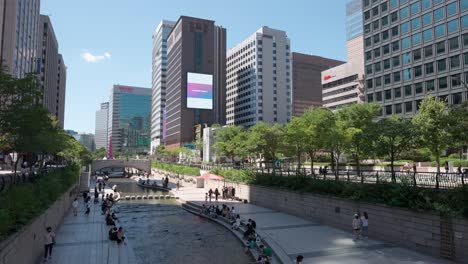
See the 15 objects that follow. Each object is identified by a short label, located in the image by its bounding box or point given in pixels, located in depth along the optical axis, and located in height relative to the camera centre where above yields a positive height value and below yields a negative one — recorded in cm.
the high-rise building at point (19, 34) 5884 +2334
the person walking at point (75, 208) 3582 -509
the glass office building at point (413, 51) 6300 +2187
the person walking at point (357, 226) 2258 -432
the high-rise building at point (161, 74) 18838 +4654
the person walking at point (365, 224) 2264 -424
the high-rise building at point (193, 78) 14362 +3409
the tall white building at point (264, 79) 15288 +3648
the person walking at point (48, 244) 1883 -465
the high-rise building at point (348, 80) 12225 +2981
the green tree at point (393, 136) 3164 +219
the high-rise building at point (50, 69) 10402 +3049
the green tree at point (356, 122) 4128 +506
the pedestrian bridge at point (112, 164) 11394 -172
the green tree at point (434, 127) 3133 +302
